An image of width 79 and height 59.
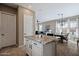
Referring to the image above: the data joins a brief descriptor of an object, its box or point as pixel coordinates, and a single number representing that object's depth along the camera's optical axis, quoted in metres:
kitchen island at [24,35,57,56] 1.06
